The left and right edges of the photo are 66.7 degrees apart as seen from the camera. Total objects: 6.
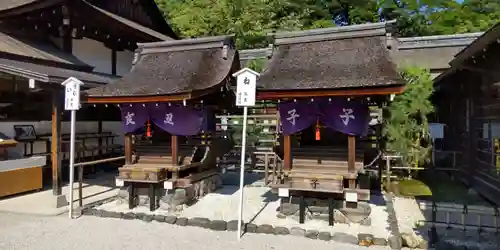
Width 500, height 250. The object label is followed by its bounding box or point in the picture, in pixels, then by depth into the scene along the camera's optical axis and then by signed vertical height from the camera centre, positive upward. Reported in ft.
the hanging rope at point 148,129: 27.97 +0.02
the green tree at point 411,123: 34.01 +0.76
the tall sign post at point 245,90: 21.39 +2.26
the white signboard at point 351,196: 22.58 -3.91
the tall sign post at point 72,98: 24.75 +1.98
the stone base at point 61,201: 27.27 -5.26
